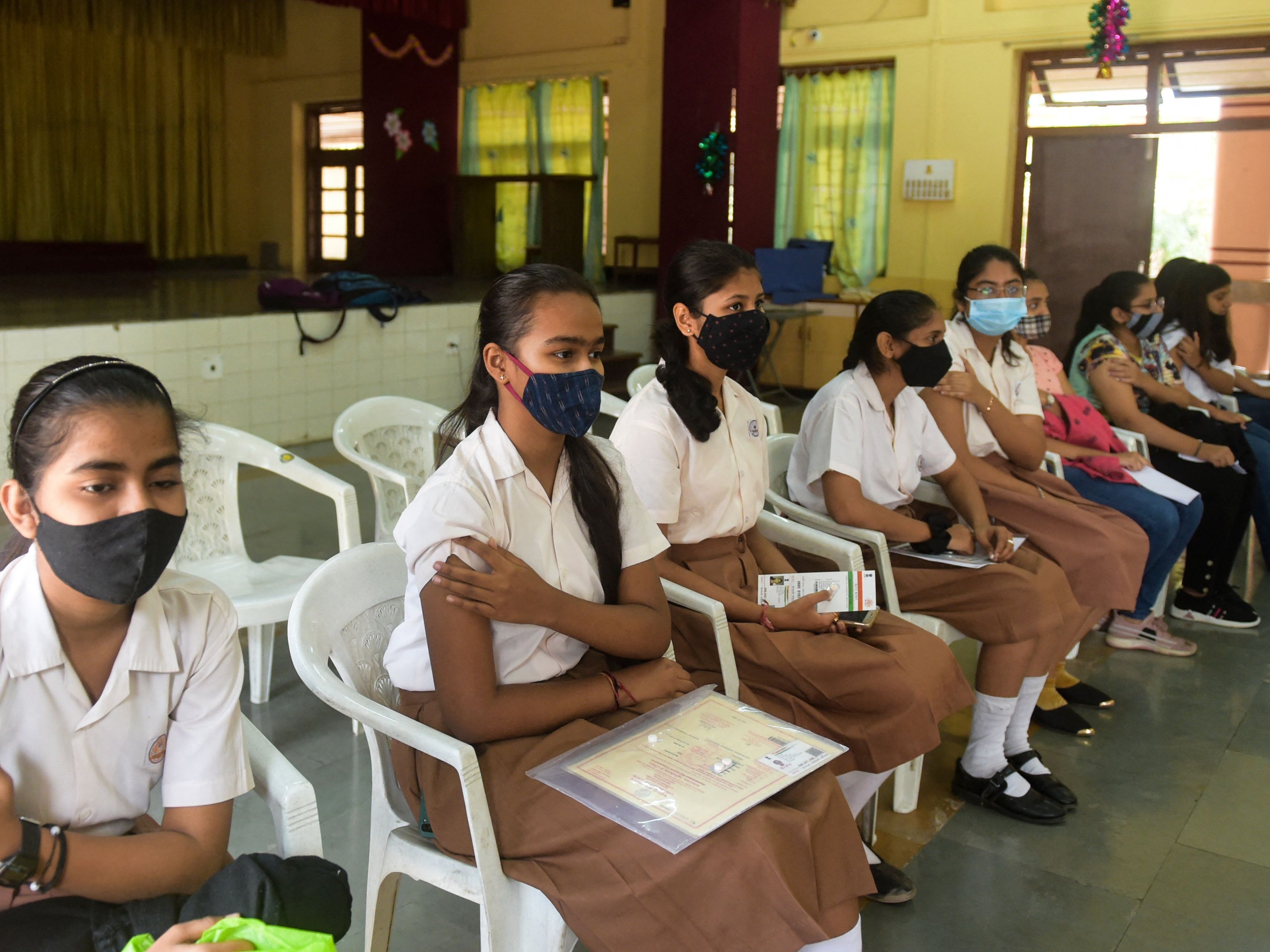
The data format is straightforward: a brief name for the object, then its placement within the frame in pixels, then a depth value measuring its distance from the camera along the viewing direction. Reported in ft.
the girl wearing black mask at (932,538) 8.17
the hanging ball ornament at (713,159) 26.45
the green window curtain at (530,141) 31.99
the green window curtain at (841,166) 26.86
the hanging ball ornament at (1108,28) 22.34
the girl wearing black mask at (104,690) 3.75
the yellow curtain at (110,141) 36.63
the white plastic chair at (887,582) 7.99
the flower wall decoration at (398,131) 32.30
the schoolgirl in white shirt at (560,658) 4.33
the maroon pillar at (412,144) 32.22
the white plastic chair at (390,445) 9.79
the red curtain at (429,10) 29.14
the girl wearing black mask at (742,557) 6.47
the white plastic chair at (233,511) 8.98
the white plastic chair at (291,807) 4.31
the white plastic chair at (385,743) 4.66
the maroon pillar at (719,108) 26.04
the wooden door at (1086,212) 24.56
